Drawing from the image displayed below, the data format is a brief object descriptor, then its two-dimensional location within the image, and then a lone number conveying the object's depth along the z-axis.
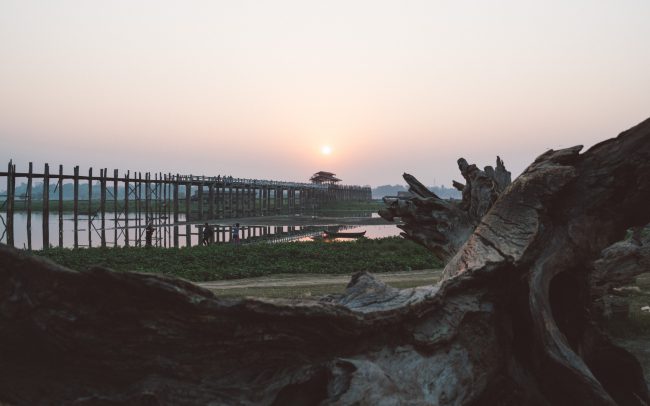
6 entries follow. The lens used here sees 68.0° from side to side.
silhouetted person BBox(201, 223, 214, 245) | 29.89
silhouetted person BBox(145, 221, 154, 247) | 30.84
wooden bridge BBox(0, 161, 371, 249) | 36.12
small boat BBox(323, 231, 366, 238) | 36.19
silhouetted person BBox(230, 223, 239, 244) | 30.06
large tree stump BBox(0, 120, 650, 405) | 2.58
